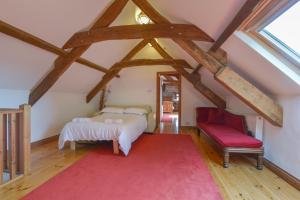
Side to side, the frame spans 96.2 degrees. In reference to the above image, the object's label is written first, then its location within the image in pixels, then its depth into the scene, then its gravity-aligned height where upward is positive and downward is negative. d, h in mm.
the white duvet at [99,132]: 2470 -676
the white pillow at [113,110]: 4051 -401
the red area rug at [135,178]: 1489 -1074
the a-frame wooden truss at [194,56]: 1974 +595
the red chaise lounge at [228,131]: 2073 -642
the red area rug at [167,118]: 5918 -974
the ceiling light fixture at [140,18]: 3251 +1971
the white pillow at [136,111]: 3963 -409
